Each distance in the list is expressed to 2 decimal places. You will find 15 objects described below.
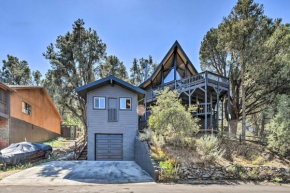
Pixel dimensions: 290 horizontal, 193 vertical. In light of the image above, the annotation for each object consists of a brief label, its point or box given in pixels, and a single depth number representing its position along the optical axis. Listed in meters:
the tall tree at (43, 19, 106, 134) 18.62
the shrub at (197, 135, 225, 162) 8.73
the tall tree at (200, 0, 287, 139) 13.86
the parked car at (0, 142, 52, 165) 9.84
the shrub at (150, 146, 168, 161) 8.55
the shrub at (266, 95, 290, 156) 10.75
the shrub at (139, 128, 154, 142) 10.66
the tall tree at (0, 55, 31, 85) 33.28
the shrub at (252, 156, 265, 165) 9.45
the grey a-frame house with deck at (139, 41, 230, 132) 14.92
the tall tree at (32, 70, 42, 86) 38.57
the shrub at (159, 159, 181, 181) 7.61
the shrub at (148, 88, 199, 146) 10.06
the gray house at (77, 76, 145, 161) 12.52
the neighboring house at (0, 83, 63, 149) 14.08
